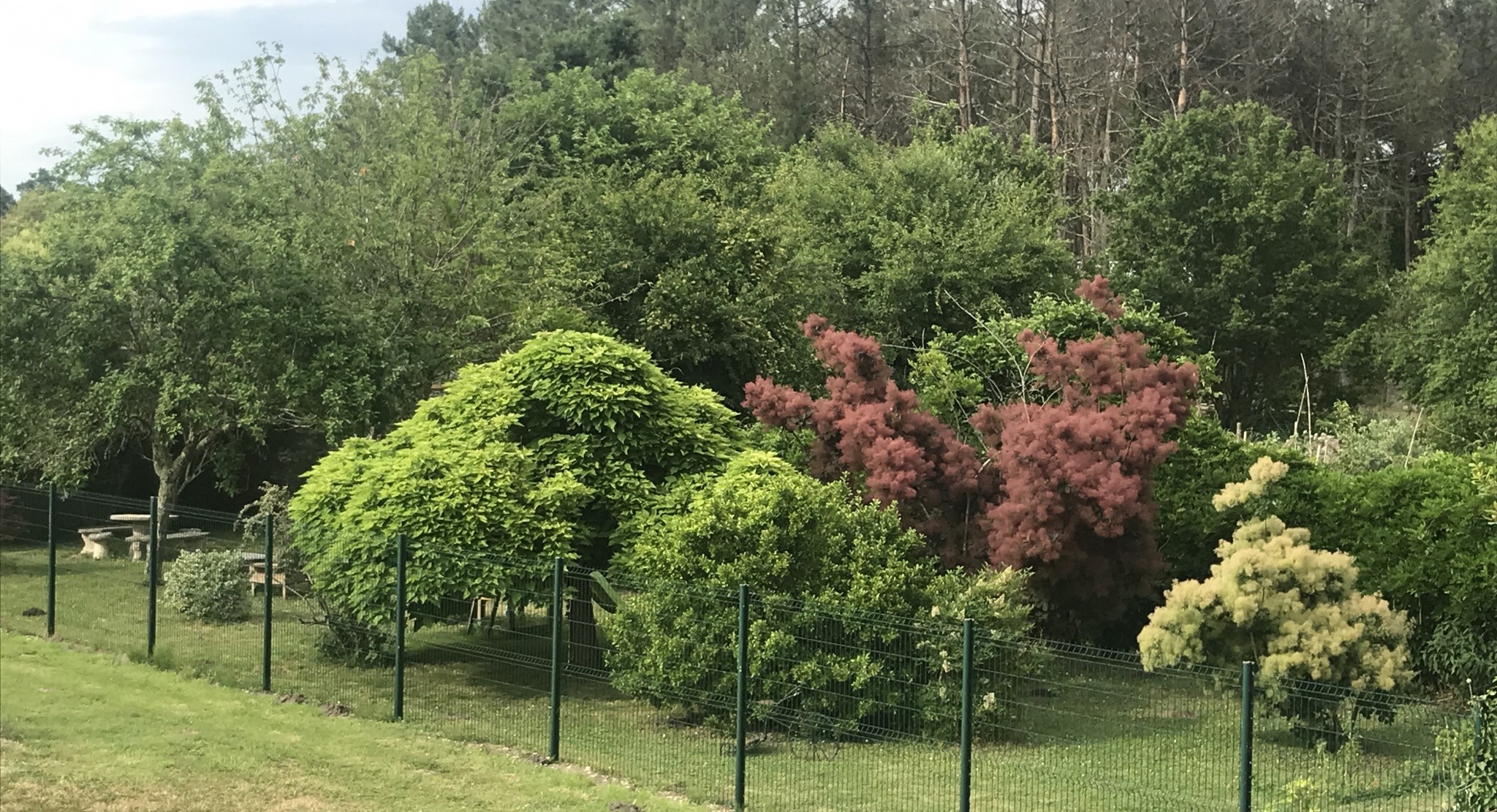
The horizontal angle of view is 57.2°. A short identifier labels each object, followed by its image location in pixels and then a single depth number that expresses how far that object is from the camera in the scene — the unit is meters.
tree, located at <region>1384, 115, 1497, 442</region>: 28.95
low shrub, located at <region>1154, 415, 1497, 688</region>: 14.05
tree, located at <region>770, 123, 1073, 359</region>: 25.64
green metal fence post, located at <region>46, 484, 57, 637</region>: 14.62
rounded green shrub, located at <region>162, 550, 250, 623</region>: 15.49
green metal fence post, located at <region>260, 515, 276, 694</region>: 12.80
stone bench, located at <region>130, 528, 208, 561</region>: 19.44
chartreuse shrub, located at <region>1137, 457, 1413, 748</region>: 11.51
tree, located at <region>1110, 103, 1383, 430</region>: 33.19
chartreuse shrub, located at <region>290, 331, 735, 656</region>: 12.93
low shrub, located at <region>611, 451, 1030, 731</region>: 11.58
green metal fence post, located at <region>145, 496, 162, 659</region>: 13.63
